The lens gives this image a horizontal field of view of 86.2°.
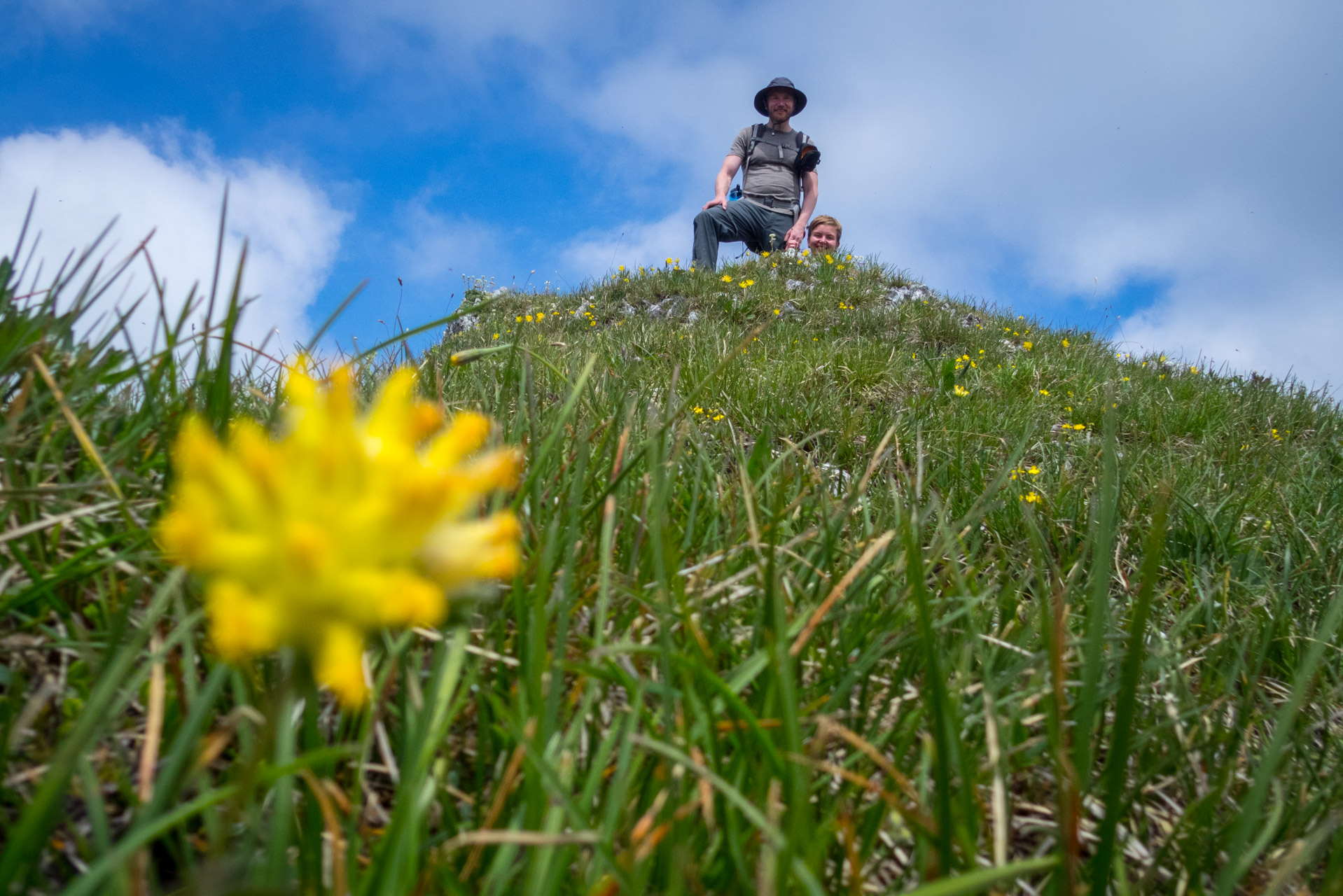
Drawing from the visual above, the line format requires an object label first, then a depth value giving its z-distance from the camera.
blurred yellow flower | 0.41
